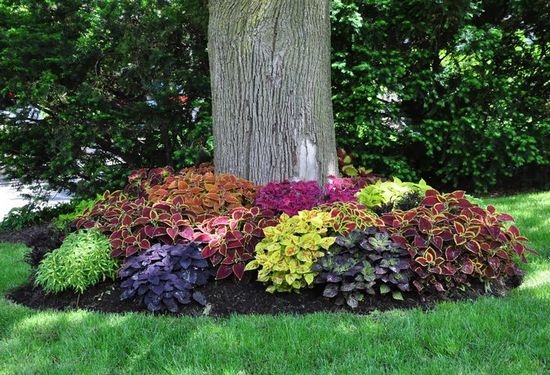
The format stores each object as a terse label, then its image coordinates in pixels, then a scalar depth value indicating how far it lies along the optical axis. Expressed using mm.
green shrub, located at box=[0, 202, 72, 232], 8477
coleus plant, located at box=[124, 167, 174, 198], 5504
